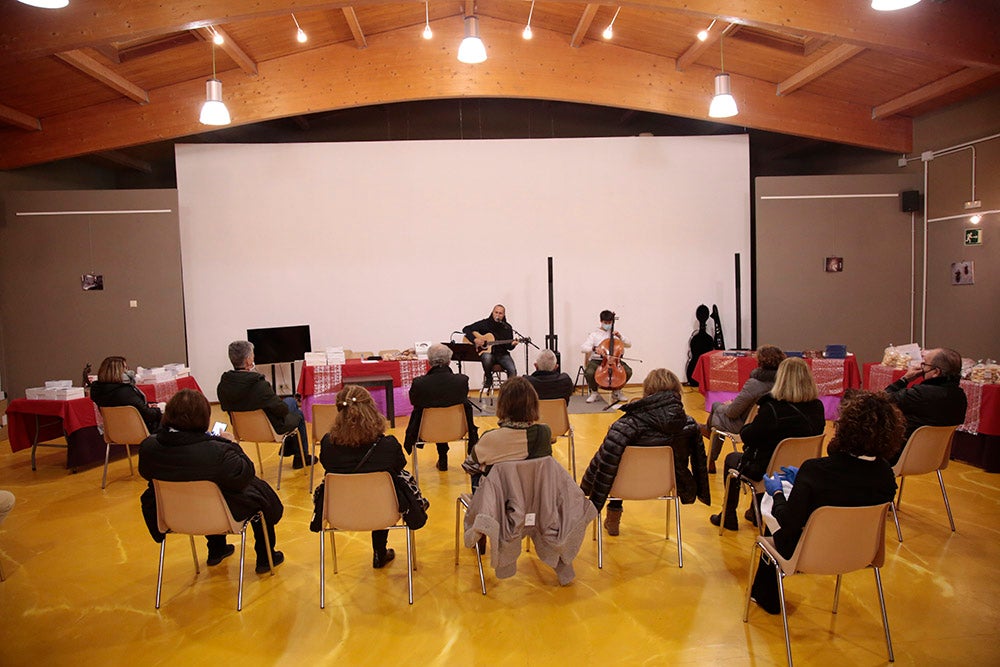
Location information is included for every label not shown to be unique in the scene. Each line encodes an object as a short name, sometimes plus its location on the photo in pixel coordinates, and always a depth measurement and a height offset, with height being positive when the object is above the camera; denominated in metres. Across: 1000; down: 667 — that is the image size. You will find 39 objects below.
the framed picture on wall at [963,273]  7.58 +0.09
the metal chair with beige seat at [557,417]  4.77 -0.95
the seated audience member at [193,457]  2.98 -0.73
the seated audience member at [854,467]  2.48 -0.72
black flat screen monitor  7.95 -0.56
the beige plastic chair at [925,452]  3.78 -1.03
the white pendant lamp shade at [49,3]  3.25 +1.57
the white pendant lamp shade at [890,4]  3.60 +1.59
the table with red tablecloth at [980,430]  5.01 -1.21
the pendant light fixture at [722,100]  5.72 +1.69
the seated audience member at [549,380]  4.83 -0.67
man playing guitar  7.93 -0.58
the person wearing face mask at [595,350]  7.83 -0.74
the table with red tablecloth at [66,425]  5.55 -1.06
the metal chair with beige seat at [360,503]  3.02 -0.99
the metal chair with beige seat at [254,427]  4.79 -0.96
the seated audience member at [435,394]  4.63 -0.72
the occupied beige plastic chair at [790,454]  3.51 -0.95
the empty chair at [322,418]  4.80 -0.91
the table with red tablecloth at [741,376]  6.86 -0.99
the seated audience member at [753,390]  4.23 -0.69
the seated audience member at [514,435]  3.05 -0.69
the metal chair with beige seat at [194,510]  3.00 -1.00
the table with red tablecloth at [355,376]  7.14 -0.91
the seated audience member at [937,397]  3.99 -0.74
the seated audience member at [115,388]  5.00 -0.66
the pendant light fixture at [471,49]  5.14 +1.98
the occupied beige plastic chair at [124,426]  5.02 -0.97
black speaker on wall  8.41 +1.06
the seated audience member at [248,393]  4.73 -0.68
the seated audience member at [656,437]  3.38 -0.79
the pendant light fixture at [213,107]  5.48 +1.68
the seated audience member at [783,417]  3.54 -0.74
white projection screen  8.71 +0.80
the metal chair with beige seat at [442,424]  4.67 -0.95
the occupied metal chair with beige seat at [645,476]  3.36 -1.00
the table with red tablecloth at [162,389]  6.02 -0.83
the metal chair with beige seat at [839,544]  2.48 -1.04
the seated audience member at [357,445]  3.04 -0.71
